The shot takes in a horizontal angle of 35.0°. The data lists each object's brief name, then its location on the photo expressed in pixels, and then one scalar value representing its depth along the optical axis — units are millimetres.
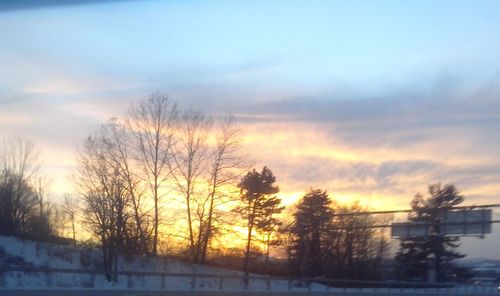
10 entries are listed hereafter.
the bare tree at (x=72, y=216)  55356
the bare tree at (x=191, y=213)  57812
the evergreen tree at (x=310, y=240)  67375
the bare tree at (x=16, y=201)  64688
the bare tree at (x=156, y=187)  55438
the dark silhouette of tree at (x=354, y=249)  66312
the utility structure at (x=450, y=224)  43562
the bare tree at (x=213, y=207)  58406
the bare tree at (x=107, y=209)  51000
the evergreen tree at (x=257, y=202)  63688
